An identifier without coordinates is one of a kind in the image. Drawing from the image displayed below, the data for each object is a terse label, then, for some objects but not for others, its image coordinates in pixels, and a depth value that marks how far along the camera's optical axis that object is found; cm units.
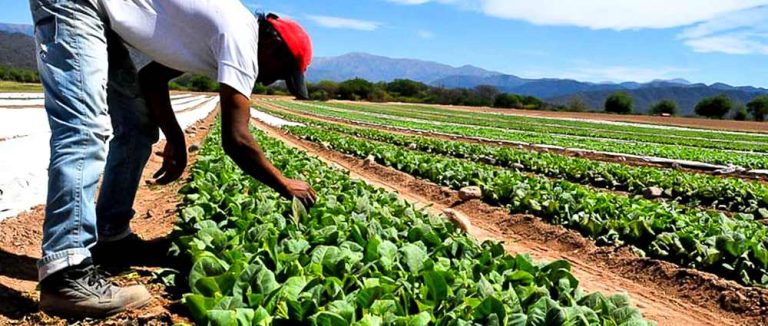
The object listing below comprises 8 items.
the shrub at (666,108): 11288
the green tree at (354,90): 10769
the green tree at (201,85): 9892
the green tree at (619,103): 10906
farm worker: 290
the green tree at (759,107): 8969
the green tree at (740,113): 9250
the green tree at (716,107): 9694
